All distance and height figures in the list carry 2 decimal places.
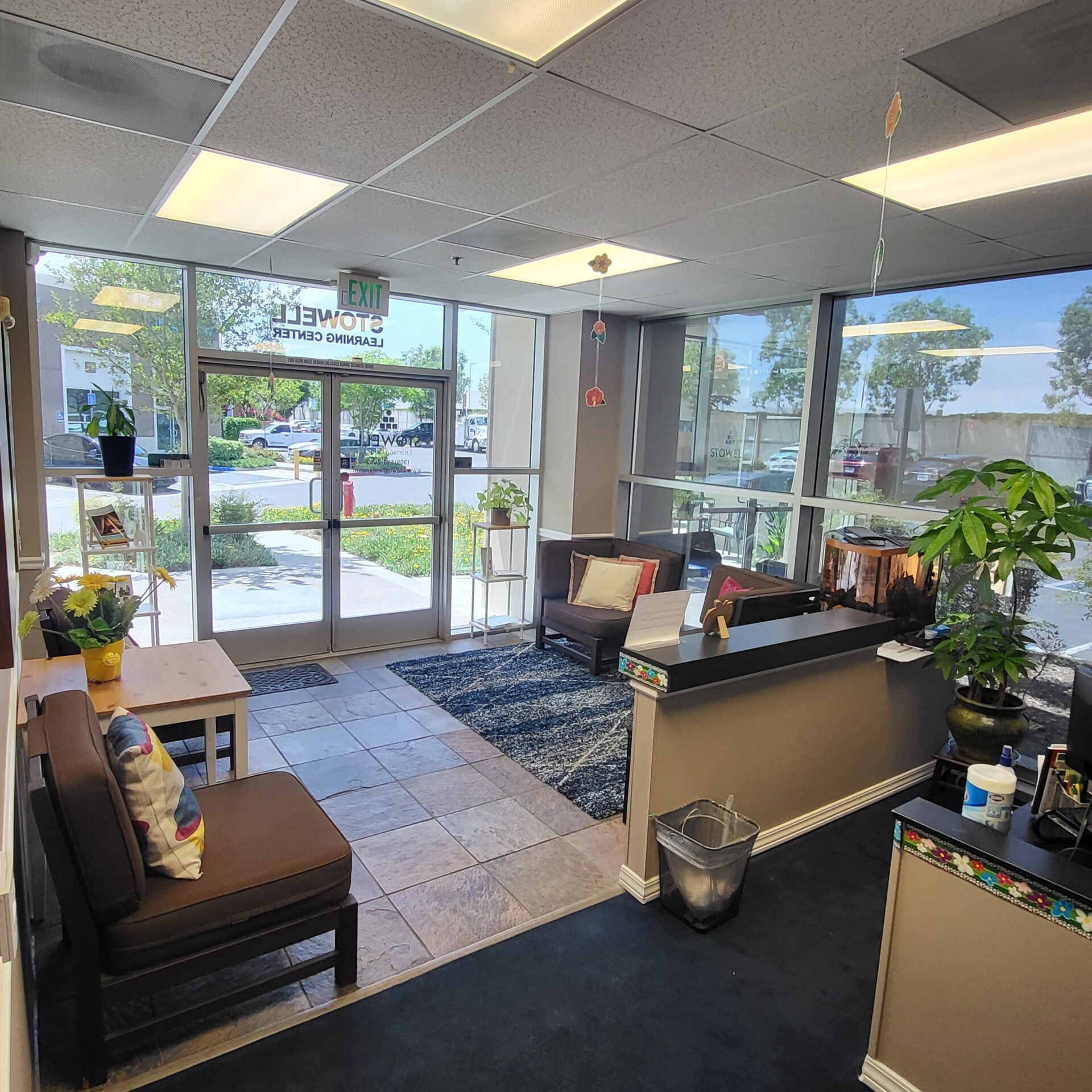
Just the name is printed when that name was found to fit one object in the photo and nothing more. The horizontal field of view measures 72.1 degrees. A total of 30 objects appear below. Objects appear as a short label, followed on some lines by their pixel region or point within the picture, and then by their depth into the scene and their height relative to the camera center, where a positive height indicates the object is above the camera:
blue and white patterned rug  3.78 -1.69
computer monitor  1.90 -0.70
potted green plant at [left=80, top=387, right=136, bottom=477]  4.29 -0.11
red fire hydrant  5.48 -0.53
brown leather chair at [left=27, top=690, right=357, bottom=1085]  1.78 -1.25
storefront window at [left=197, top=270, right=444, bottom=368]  4.83 +0.66
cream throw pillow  5.56 -1.12
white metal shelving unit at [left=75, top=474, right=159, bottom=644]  4.24 -0.77
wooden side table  2.67 -1.01
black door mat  4.85 -1.71
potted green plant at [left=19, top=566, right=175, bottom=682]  2.71 -0.75
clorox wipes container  1.90 -0.87
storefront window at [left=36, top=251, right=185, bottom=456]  4.33 +0.38
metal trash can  2.55 -1.48
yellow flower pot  2.83 -0.94
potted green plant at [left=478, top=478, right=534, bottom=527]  5.87 -0.57
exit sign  4.73 +0.82
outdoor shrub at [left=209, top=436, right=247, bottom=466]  4.93 -0.22
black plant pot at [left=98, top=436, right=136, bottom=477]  4.31 -0.24
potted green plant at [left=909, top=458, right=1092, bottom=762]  2.58 -0.39
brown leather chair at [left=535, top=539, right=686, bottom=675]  5.27 -1.29
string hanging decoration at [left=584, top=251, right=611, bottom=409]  3.99 +0.64
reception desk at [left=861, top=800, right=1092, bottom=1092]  1.66 -1.21
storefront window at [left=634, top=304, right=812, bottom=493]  5.02 +0.29
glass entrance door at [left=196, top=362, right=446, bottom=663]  5.03 -0.65
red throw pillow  5.55 -1.03
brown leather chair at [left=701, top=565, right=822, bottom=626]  3.56 -0.79
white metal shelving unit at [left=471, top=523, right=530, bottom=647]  5.86 -1.18
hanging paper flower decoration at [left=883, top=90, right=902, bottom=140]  1.85 +0.83
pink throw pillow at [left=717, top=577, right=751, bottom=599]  4.62 -0.91
